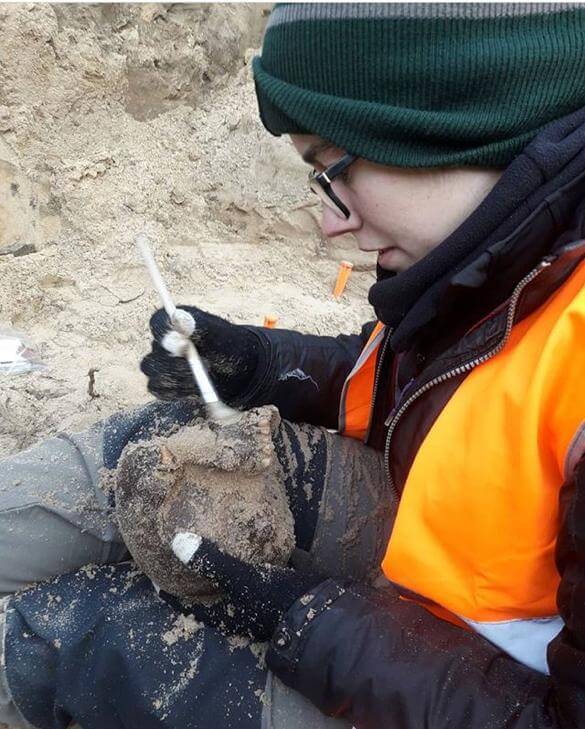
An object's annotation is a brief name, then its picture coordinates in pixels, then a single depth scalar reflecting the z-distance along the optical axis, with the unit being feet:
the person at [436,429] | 2.95
